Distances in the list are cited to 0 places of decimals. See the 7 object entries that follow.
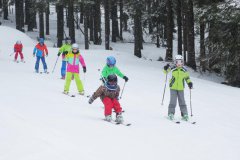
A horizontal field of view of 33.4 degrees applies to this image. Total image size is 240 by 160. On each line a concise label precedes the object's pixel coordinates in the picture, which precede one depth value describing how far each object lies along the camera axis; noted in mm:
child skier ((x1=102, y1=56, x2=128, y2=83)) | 10539
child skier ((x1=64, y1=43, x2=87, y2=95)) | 14219
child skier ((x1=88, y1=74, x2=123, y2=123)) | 9930
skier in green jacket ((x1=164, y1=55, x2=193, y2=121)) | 11312
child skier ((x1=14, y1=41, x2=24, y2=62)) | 23939
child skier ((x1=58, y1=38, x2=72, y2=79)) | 18203
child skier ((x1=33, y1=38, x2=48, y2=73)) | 20047
